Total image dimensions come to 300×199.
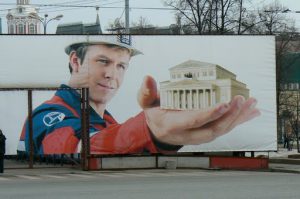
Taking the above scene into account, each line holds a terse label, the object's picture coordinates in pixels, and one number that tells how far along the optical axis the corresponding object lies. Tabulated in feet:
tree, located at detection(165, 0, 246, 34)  143.64
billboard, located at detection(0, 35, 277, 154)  81.51
